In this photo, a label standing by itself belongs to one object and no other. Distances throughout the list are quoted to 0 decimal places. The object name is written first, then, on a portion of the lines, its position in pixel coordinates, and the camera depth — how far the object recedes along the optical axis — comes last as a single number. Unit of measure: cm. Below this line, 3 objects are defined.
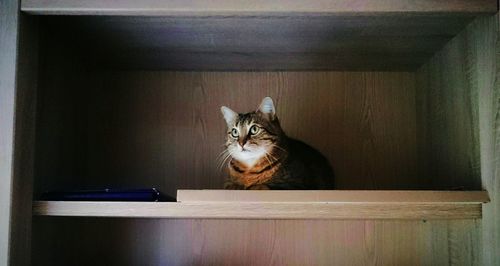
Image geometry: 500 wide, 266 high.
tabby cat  103
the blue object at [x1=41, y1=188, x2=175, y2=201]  83
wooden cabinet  80
